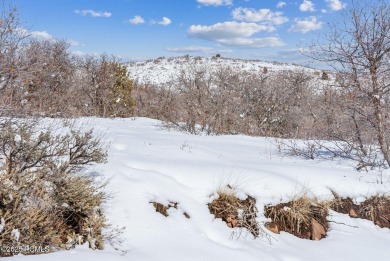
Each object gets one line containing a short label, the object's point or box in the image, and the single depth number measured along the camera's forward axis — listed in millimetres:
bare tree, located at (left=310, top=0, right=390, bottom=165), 6102
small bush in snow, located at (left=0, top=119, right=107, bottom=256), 3160
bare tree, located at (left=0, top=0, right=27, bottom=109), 8406
